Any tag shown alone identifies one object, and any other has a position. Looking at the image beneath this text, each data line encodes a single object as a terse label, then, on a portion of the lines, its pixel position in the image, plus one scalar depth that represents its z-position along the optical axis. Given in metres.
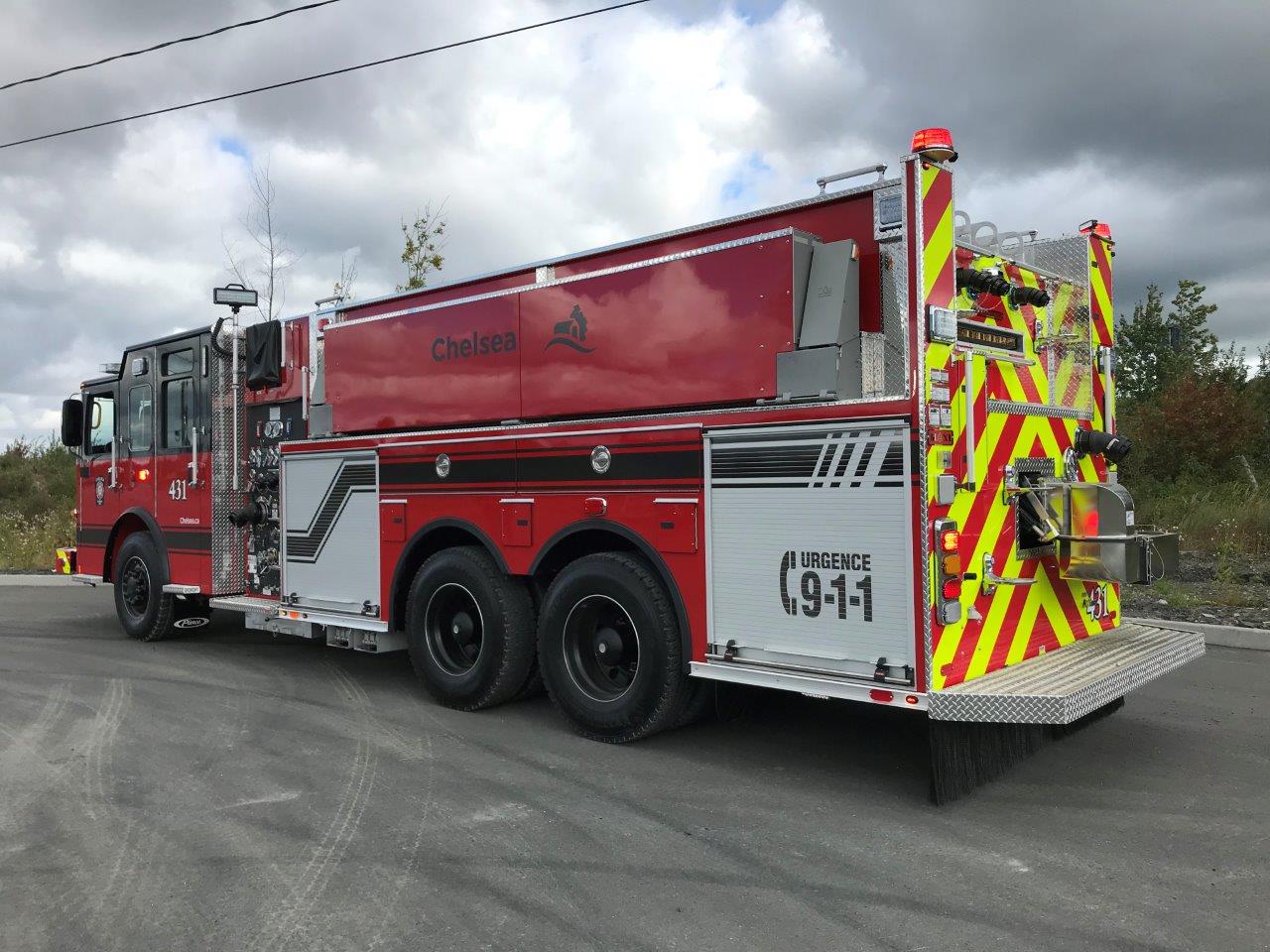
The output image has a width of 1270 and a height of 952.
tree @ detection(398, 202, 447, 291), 17.05
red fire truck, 4.69
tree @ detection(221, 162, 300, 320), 17.03
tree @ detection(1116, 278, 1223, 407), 28.36
